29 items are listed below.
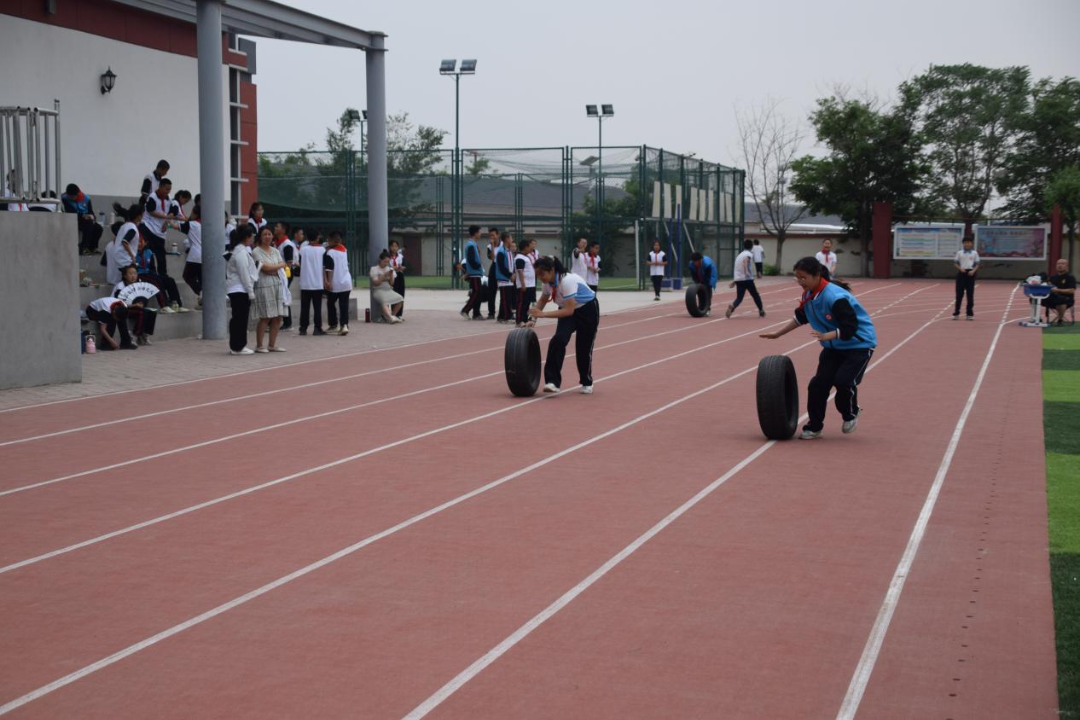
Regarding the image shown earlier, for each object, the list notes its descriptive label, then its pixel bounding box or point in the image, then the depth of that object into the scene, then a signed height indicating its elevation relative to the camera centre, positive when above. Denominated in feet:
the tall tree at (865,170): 184.14 +12.92
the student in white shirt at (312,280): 72.38 -1.35
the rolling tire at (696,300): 89.97 -2.95
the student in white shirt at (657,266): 114.62 -0.73
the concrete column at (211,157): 67.97 +5.29
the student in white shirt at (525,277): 76.84 -1.23
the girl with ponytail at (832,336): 36.42 -2.20
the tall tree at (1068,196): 161.27 +8.10
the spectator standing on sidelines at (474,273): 86.07 -1.09
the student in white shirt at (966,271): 81.71 -0.76
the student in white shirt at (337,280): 73.67 -1.37
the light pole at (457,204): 131.34 +5.46
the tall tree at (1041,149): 190.60 +16.86
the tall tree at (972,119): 201.46 +22.33
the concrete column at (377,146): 89.71 +7.77
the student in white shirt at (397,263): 88.67 -0.43
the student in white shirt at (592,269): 92.22 -0.82
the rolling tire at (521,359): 45.62 -3.65
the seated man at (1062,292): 84.53 -2.13
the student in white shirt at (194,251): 71.41 +0.27
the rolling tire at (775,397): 36.24 -3.96
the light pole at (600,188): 128.16 +7.04
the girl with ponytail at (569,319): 46.19 -2.26
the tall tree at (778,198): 194.08 +10.03
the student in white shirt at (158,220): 68.74 +1.93
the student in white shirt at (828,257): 84.07 +0.12
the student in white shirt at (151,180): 69.87 +4.25
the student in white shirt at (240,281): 59.57 -1.17
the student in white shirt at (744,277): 86.43 -1.26
